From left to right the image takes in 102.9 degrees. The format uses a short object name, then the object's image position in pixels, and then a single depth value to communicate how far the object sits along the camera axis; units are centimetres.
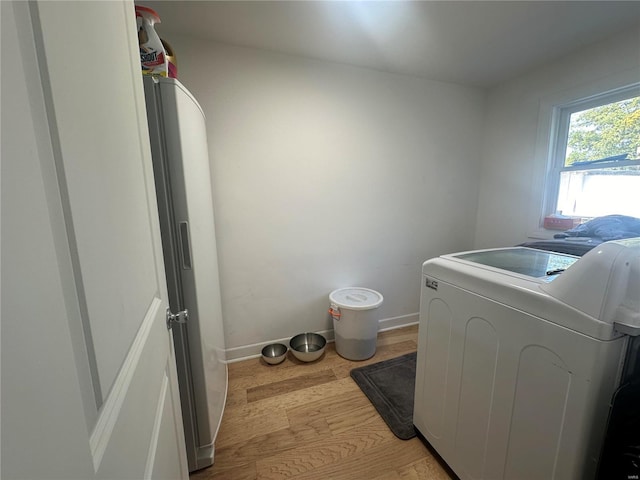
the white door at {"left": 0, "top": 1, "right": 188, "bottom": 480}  20
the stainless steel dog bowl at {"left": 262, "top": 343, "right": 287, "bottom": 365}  194
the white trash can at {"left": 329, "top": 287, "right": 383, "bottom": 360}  193
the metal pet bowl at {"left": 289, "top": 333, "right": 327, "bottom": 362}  199
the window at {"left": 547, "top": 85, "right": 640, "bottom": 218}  167
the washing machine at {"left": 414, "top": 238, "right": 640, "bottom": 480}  66
